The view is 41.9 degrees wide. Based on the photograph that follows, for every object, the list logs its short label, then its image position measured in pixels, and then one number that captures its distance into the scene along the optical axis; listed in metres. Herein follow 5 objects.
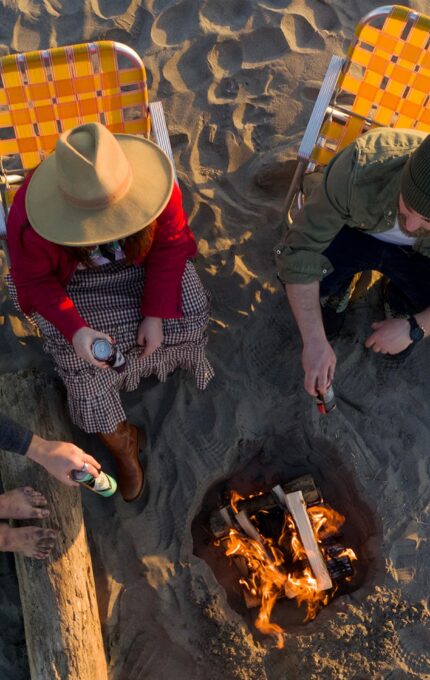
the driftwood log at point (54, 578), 2.36
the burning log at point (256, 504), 2.80
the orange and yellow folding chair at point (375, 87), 2.90
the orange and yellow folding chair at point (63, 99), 2.85
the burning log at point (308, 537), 2.67
